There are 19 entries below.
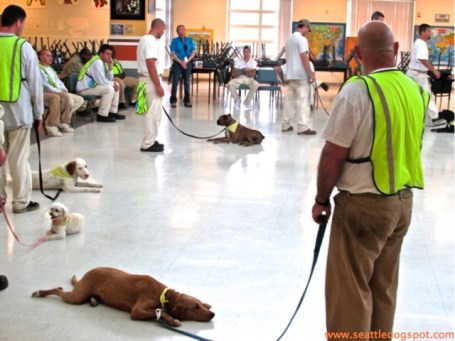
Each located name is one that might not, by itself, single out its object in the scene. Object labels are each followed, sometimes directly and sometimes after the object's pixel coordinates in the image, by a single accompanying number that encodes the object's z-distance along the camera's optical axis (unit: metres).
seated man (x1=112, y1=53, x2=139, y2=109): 12.98
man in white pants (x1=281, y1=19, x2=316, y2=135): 10.19
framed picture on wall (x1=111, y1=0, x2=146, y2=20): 15.94
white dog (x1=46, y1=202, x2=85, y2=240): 5.06
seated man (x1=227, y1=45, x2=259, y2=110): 14.11
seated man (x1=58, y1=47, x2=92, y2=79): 11.77
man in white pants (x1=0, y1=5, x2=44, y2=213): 5.53
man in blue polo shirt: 14.34
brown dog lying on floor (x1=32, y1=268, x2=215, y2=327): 3.77
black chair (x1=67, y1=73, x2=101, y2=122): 11.33
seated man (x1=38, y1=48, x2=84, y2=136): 9.97
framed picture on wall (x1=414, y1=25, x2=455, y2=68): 22.23
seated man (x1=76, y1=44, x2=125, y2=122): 11.34
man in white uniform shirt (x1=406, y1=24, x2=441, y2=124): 11.05
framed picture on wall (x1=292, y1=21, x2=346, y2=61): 22.06
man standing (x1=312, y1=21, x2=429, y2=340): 2.88
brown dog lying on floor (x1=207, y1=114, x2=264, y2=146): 9.49
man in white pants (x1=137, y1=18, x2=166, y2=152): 8.46
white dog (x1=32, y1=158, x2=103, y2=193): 6.67
